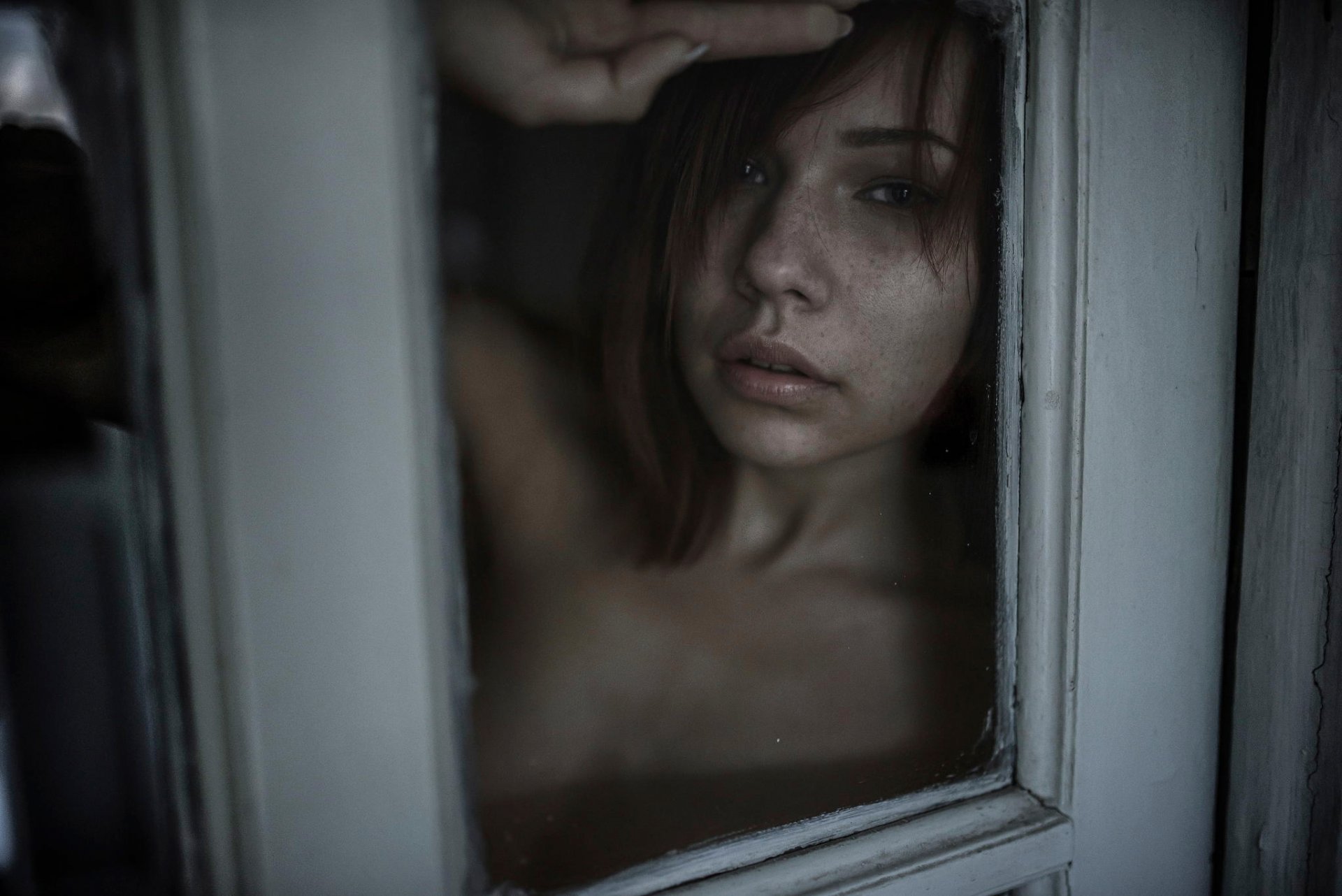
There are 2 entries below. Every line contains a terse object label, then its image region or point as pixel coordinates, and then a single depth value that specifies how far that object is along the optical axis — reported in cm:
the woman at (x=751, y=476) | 53
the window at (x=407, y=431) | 39
